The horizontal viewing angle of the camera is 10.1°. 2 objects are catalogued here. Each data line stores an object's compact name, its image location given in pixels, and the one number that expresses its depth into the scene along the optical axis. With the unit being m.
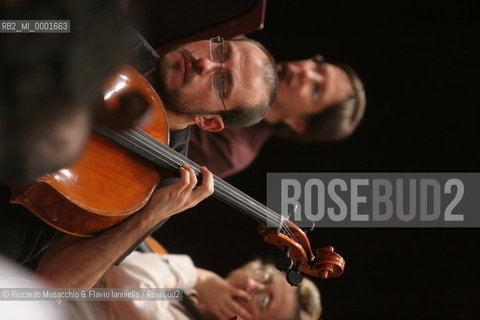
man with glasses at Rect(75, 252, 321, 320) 5.37
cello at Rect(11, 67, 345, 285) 4.96
